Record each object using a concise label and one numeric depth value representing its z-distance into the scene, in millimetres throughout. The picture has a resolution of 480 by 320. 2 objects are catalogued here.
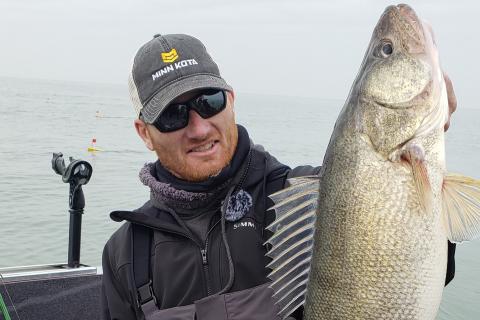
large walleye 853
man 1087
